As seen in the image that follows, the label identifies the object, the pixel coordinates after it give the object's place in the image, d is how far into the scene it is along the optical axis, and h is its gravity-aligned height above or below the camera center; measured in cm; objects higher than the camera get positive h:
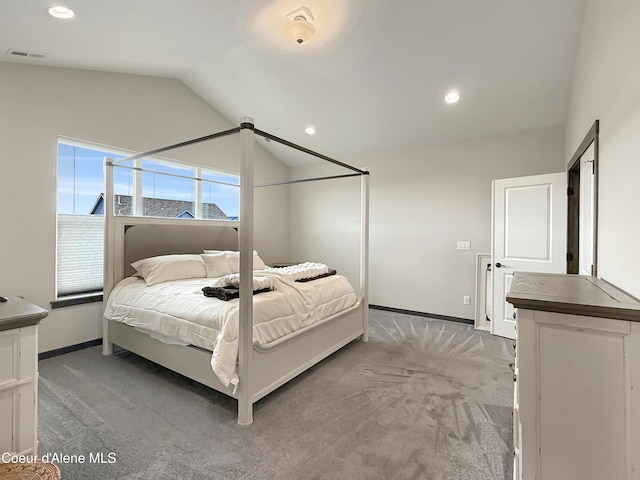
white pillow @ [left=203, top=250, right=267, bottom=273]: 390 -29
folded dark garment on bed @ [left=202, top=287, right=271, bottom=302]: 241 -42
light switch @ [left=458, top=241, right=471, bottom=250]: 436 -6
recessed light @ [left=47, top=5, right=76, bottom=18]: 211 +152
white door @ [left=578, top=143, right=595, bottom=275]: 233 +24
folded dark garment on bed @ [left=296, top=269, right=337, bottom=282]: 313 -39
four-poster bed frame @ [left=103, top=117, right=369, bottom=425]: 209 -61
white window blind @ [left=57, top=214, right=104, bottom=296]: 327 -18
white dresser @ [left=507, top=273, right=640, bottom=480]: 100 -48
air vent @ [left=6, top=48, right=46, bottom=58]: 261 +153
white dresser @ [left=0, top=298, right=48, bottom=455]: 114 -53
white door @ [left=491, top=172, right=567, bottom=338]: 344 +11
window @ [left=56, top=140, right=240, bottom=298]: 327 +40
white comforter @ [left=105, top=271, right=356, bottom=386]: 217 -59
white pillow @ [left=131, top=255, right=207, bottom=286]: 323 -32
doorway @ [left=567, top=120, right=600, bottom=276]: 215 +30
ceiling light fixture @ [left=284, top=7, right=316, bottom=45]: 268 +180
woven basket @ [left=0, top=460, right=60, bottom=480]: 98 -74
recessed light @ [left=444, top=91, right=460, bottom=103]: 360 +164
